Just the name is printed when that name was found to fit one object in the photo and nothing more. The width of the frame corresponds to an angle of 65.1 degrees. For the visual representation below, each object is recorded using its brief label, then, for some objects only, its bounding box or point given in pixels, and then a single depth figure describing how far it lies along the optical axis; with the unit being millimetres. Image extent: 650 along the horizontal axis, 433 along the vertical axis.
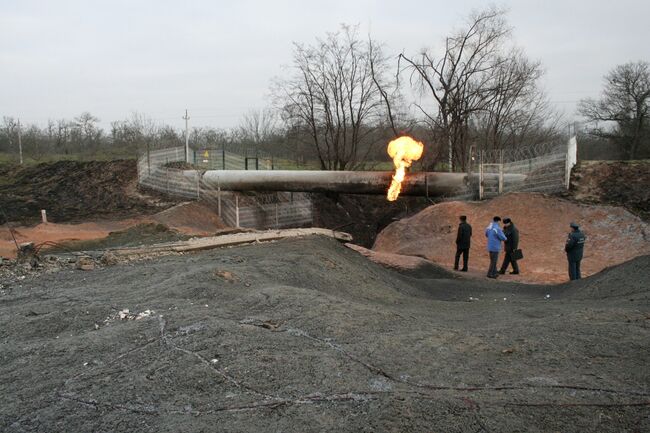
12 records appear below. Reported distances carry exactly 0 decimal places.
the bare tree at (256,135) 54103
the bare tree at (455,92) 30812
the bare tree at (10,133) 45391
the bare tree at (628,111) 41031
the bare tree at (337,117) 35875
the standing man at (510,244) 15289
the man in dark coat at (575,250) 12914
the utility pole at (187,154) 31627
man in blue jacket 14812
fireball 23188
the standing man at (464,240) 15336
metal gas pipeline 24016
